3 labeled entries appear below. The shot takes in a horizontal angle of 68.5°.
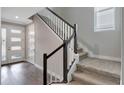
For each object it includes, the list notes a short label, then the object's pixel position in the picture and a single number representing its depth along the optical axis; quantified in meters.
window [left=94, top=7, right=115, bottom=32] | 1.87
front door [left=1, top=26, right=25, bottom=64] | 2.27
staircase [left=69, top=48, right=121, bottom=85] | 1.23
